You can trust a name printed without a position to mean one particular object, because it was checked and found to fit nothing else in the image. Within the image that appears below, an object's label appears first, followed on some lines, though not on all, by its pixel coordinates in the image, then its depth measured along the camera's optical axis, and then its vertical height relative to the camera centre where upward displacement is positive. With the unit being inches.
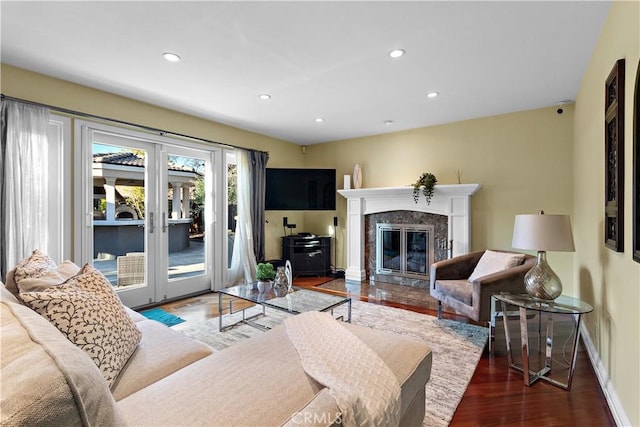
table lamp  85.1 -9.1
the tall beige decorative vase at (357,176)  201.5 +22.6
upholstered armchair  103.1 -26.2
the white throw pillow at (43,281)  52.7 -12.7
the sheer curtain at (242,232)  183.2 -13.2
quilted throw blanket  39.5 -24.1
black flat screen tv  199.8 +14.0
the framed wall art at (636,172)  57.4 +7.1
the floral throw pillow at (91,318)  47.2 -17.6
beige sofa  21.1 -24.8
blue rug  124.9 -45.0
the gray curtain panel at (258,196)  189.3 +9.1
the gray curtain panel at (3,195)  101.7 +5.4
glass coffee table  101.0 -31.7
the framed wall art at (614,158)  67.1 +12.3
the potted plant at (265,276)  116.9 -24.9
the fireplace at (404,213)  164.1 -3.7
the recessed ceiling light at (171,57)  96.7 +49.5
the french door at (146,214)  130.1 -1.3
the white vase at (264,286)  116.1 -28.8
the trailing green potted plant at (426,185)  167.8 +14.1
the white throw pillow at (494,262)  117.7 -20.7
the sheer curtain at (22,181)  102.1 +10.3
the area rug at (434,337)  75.4 -45.5
